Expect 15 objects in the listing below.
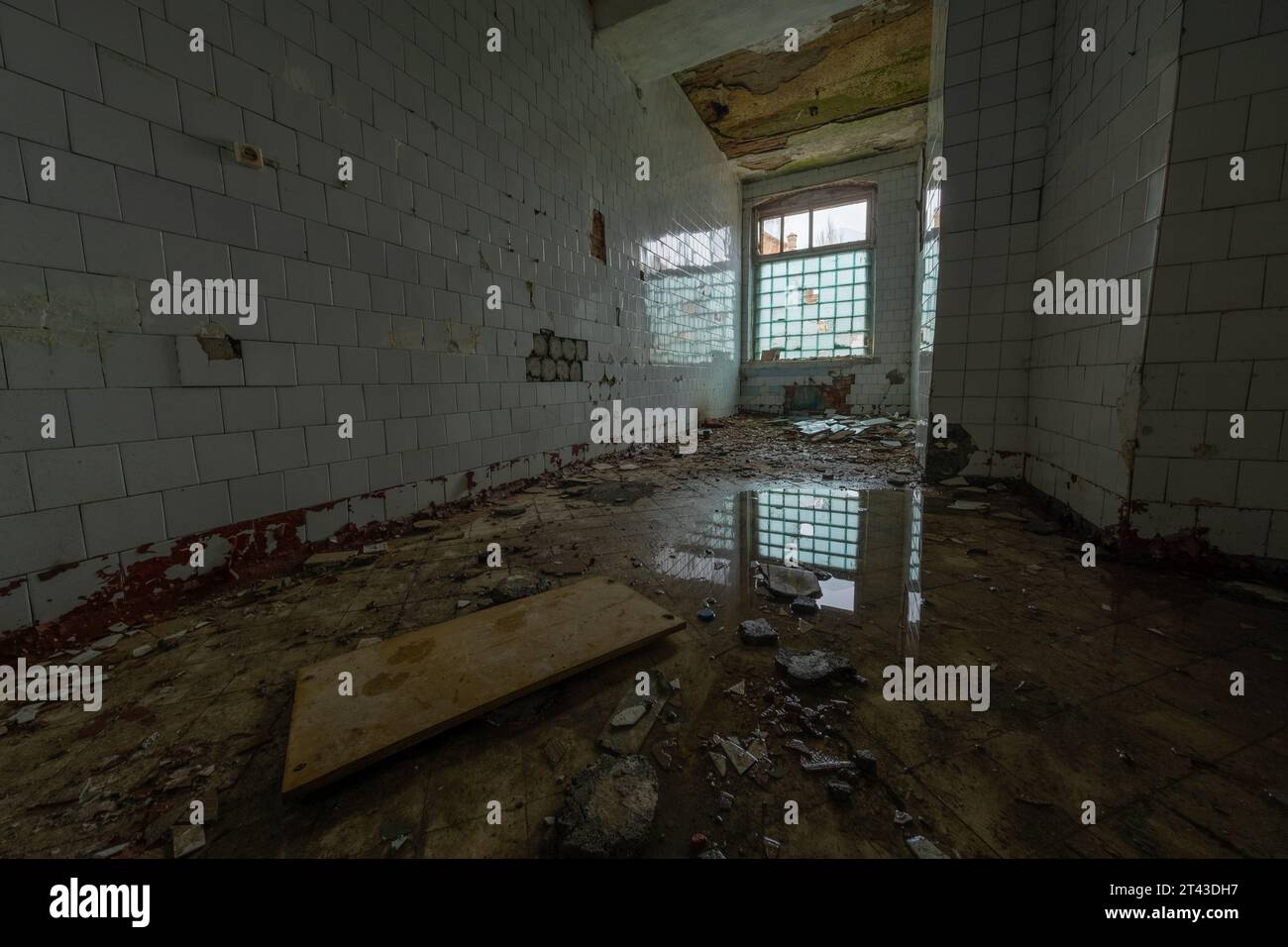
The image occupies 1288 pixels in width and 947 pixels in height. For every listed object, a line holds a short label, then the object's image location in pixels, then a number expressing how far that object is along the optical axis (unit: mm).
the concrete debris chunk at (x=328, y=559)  2410
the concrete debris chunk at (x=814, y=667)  1401
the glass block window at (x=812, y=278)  9266
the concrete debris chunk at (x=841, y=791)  1018
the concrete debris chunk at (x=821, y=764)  1101
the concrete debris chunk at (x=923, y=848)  893
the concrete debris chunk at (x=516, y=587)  2027
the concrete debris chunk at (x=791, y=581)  1986
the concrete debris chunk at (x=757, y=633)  1625
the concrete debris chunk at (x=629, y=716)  1246
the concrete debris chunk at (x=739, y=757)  1112
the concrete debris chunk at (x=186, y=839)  955
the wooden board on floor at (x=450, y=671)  1128
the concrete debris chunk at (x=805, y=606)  1841
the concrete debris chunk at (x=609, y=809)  905
